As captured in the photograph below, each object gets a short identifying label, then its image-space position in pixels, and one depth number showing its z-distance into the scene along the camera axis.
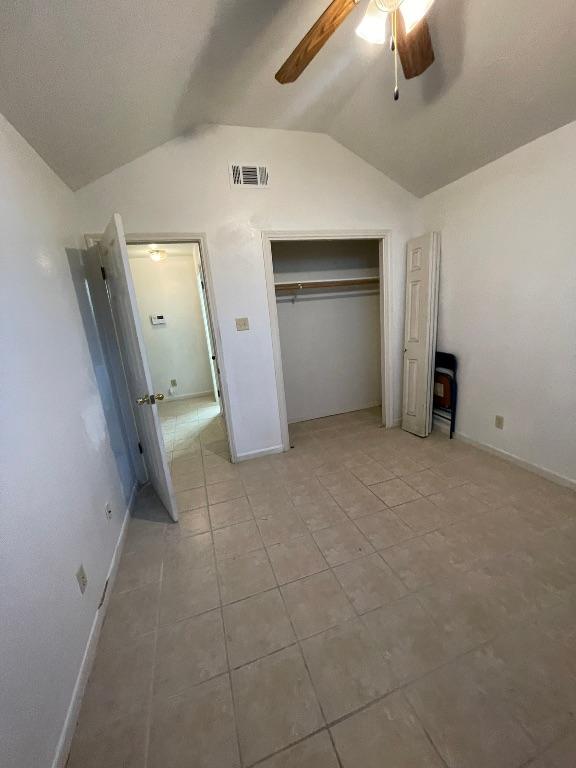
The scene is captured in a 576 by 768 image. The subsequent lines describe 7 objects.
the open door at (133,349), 1.75
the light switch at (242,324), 2.62
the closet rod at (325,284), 3.21
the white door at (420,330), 2.78
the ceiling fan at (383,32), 1.10
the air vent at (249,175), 2.38
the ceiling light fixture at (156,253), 4.26
